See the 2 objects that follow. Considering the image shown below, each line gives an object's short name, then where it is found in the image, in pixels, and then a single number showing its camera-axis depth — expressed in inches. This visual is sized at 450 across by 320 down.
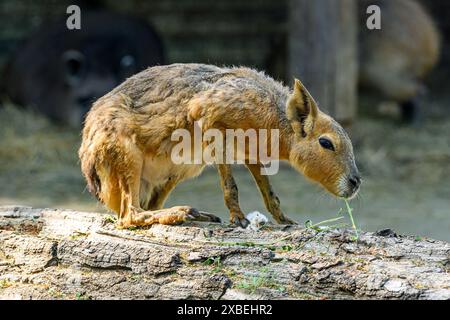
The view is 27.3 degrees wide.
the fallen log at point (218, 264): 177.2
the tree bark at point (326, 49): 412.5
